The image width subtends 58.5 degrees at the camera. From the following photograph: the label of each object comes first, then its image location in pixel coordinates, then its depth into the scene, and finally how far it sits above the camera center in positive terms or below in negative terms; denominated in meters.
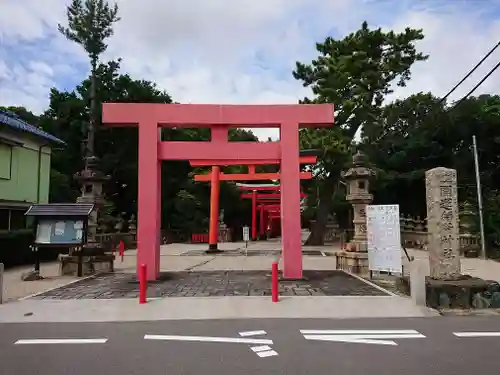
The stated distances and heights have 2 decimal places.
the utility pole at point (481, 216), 21.39 +0.36
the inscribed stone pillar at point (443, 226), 9.22 -0.05
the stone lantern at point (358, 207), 14.88 +0.61
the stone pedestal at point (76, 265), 14.41 -1.26
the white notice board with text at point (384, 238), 12.39 -0.41
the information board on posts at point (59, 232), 13.47 -0.17
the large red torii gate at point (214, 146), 12.85 +2.31
